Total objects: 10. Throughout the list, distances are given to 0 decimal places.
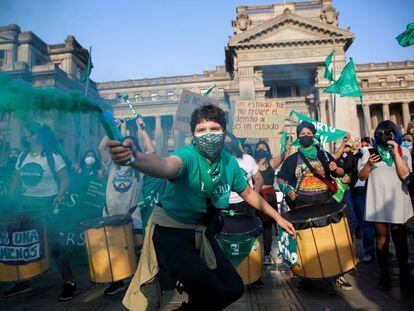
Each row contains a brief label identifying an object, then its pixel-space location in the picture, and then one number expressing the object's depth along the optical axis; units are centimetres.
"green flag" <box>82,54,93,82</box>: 1328
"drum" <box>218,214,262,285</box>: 331
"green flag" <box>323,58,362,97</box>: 1039
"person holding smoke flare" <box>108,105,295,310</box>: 189
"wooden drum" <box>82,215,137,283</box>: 356
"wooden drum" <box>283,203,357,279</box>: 309
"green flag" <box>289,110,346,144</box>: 945
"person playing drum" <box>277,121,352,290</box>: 378
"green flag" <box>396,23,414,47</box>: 426
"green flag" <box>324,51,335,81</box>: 1541
